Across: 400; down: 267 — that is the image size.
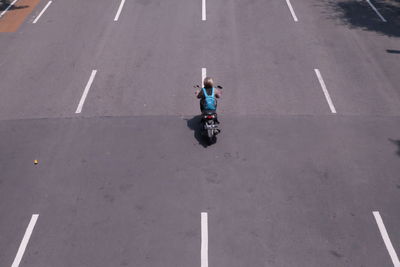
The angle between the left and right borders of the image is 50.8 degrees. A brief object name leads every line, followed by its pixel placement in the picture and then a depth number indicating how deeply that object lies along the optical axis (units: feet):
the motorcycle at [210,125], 39.06
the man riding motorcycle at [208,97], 39.99
